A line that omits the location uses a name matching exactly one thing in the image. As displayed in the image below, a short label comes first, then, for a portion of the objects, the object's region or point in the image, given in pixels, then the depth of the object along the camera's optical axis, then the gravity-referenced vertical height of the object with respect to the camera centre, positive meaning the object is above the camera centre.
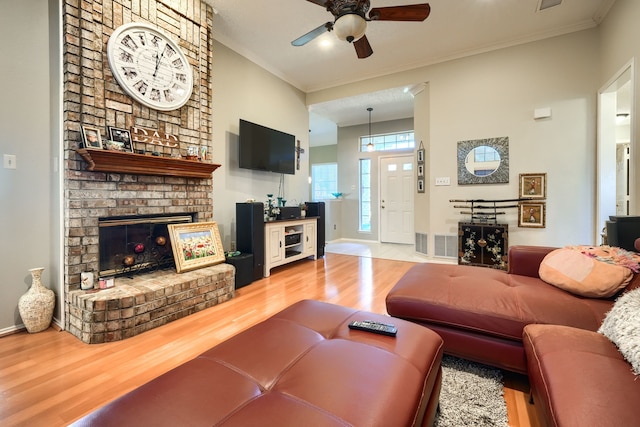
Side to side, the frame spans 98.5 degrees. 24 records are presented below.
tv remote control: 1.19 -0.53
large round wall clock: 2.30 +1.29
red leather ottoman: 0.74 -0.56
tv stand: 3.66 -0.49
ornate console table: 3.72 -0.36
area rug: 1.21 -0.93
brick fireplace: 2.03 +0.24
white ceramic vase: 2.01 -0.71
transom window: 6.34 +1.61
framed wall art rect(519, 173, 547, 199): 3.65 +0.31
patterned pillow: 1.44 -0.35
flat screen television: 3.79 +0.89
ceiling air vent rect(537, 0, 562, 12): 3.01 +2.27
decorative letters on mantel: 2.42 +0.66
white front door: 6.26 +0.21
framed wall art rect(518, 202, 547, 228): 3.66 -0.08
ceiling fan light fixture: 2.16 +1.46
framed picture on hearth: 2.65 -0.38
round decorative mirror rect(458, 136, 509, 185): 3.87 +0.69
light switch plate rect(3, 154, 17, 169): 2.00 +0.34
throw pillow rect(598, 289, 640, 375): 0.93 -0.45
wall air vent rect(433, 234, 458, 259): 4.17 -0.57
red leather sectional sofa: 0.81 -0.54
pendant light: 6.21 +1.41
